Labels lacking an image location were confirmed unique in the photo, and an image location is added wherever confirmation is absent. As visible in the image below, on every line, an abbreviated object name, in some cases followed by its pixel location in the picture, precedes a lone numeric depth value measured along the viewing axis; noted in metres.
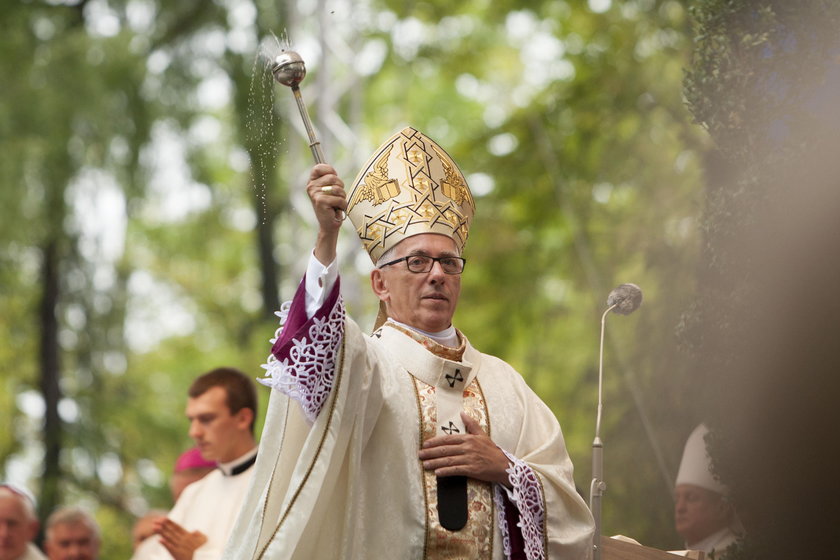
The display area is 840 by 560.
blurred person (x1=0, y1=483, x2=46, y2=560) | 14.16
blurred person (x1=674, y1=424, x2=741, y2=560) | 10.48
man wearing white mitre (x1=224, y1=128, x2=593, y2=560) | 7.01
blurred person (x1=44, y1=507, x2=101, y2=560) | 14.18
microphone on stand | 8.06
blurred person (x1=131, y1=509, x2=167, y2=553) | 13.42
